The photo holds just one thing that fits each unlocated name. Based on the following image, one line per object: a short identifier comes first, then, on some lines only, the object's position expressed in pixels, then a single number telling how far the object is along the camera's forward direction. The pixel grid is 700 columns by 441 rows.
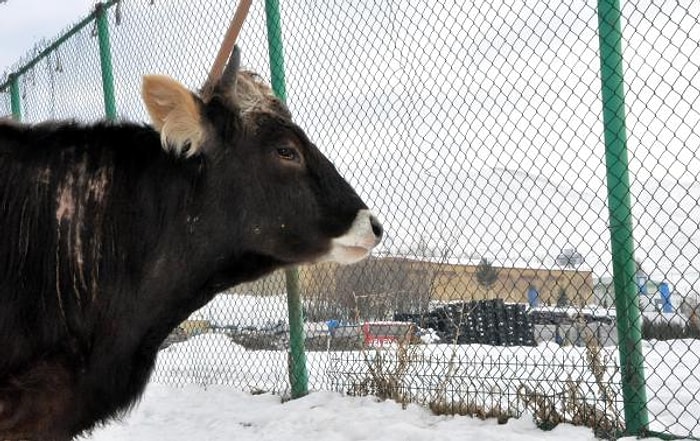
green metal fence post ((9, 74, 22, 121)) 10.68
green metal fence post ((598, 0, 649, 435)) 4.26
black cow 2.73
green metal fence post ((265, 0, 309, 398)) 6.05
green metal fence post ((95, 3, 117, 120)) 8.38
